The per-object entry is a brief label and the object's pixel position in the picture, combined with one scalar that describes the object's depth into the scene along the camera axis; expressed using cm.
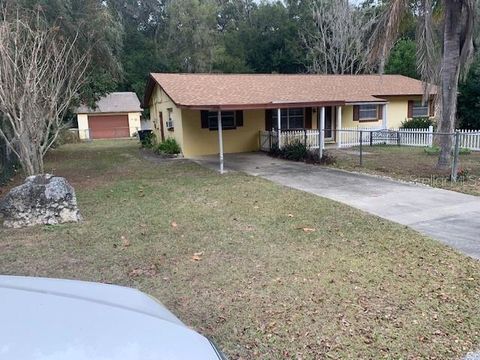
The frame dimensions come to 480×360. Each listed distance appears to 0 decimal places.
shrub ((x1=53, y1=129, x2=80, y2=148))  2656
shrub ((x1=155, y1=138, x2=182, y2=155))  1708
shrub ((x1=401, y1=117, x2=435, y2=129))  2072
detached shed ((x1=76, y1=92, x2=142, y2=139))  3409
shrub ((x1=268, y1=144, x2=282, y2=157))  1557
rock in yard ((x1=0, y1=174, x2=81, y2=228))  682
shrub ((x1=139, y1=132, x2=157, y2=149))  2164
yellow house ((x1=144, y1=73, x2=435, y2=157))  1598
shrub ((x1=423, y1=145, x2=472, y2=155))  1532
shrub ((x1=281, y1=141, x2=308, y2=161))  1447
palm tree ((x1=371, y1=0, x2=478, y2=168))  1025
